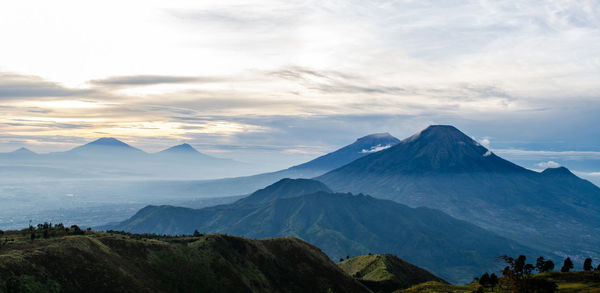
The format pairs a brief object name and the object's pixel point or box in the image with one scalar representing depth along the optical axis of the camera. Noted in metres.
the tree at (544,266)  174.25
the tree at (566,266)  167.75
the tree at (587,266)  169.35
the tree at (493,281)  127.66
